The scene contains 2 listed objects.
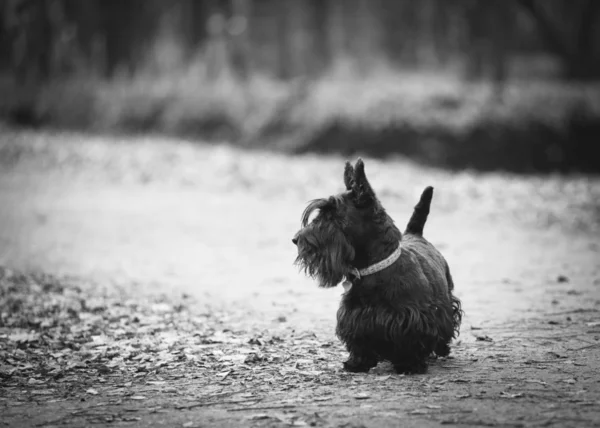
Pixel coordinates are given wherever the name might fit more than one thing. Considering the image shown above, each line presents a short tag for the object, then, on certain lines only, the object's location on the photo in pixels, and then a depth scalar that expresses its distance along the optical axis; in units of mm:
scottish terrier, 10609
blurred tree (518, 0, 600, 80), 45375
